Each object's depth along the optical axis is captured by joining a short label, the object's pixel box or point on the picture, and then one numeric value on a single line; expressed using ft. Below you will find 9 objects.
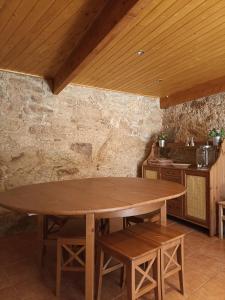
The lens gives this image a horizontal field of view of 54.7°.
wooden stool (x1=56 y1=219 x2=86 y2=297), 5.69
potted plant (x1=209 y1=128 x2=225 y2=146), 10.70
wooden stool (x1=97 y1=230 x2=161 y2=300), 4.71
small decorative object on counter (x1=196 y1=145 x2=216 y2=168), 11.44
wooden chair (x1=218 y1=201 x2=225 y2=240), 9.43
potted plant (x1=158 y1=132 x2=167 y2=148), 13.92
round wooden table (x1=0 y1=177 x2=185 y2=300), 4.85
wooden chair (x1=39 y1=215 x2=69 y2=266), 6.77
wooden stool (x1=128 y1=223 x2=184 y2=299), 5.47
